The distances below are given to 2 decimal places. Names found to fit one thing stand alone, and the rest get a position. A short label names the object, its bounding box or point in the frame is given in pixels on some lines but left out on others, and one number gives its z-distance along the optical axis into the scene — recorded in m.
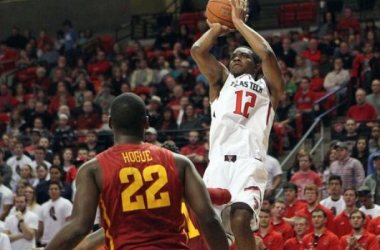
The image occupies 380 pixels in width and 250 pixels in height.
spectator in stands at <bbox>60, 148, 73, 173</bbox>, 16.06
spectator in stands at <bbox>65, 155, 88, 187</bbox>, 15.48
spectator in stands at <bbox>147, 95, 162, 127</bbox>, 17.59
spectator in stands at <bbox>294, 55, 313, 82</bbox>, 18.59
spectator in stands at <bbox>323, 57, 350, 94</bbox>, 17.66
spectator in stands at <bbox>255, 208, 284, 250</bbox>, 12.37
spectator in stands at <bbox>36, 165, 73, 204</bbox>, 14.83
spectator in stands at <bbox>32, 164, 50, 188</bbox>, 15.56
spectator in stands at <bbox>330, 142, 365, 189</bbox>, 13.73
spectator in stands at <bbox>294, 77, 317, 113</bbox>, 17.27
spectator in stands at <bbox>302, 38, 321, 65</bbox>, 19.44
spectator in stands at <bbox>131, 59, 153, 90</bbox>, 20.41
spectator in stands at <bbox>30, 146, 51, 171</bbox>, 16.20
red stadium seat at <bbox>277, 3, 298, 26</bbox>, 22.86
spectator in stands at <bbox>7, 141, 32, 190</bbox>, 16.36
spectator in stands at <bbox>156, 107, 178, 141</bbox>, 16.92
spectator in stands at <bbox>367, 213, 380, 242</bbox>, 11.89
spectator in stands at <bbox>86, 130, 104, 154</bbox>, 16.50
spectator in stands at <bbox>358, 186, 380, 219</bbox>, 12.27
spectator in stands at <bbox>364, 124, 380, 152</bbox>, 14.45
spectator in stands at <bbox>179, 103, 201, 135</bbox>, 16.81
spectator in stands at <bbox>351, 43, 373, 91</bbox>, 17.12
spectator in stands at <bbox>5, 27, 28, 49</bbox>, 25.00
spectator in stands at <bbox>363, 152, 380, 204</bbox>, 13.13
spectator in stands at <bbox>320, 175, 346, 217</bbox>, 12.78
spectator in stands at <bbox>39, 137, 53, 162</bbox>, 16.62
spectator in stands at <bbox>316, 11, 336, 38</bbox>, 20.62
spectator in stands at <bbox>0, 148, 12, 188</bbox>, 16.02
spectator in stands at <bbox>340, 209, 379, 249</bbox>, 11.49
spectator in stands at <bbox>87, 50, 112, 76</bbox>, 22.12
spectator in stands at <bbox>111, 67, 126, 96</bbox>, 20.02
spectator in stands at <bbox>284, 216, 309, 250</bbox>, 12.18
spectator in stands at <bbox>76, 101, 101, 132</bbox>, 18.59
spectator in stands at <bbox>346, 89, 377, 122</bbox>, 15.82
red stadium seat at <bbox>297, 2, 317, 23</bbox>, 22.69
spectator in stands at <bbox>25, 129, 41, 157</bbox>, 17.25
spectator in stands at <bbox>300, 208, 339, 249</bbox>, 11.76
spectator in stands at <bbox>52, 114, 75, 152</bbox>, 17.69
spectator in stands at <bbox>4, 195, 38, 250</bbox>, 13.70
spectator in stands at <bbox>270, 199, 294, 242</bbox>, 12.62
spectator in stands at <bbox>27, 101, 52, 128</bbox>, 19.02
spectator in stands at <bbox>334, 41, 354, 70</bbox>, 18.36
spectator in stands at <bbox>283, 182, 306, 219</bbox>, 13.15
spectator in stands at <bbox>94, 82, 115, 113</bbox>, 19.33
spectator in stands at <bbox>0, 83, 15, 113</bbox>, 21.05
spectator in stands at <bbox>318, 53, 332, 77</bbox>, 19.08
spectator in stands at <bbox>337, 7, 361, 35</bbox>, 20.27
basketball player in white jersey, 7.82
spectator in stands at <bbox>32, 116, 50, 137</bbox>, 18.03
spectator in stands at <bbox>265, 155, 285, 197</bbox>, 14.23
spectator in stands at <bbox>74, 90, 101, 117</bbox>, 18.84
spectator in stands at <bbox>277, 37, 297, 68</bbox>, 19.23
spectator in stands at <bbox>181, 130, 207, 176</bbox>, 15.14
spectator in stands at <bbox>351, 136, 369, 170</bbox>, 14.30
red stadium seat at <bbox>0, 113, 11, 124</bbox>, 20.42
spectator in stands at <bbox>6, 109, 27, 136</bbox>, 19.12
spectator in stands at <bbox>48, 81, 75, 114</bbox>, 20.06
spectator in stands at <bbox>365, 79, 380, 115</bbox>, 16.19
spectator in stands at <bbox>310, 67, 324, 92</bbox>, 17.97
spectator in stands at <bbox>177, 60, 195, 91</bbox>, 19.64
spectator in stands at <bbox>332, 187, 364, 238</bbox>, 12.22
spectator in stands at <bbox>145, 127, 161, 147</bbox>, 14.33
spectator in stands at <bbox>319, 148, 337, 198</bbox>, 14.10
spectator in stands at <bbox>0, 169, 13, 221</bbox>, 14.65
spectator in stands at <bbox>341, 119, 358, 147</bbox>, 14.84
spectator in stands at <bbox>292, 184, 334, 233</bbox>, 12.59
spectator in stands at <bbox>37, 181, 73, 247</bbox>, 14.12
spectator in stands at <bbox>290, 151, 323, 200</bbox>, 13.98
